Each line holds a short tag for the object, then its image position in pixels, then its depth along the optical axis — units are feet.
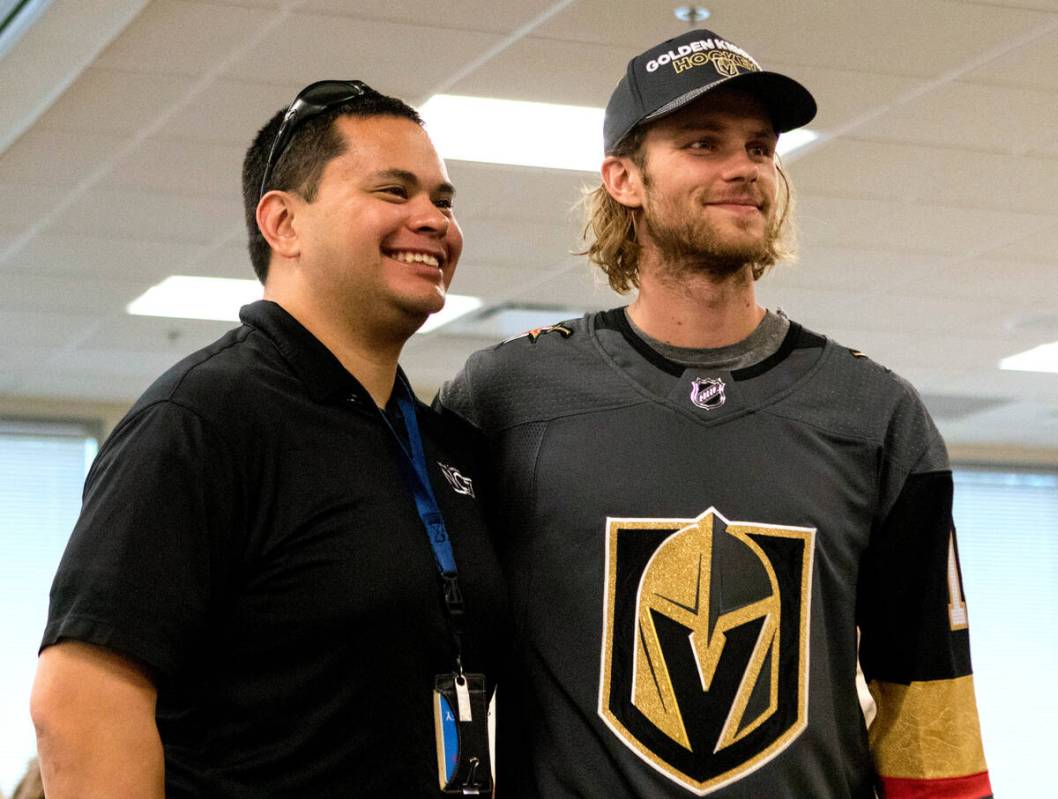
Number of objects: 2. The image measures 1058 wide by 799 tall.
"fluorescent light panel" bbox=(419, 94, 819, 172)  17.52
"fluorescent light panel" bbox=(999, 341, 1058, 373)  29.84
